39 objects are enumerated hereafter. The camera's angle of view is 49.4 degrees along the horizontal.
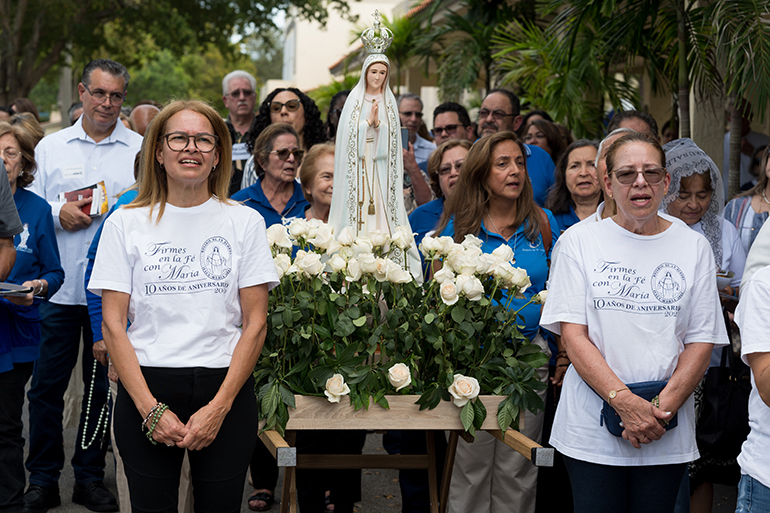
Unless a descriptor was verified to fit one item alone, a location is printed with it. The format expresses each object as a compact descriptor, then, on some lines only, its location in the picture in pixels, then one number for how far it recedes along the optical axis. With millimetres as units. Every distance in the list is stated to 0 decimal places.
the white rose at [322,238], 3766
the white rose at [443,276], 3570
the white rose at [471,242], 3774
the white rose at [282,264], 3602
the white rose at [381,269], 3555
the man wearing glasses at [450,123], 7059
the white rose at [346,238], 3799
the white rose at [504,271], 3615
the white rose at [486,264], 3637
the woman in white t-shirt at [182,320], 2922
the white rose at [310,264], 3533
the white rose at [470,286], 3490
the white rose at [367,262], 3531
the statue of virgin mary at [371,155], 4156
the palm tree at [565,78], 7605
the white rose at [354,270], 3566
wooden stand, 3416
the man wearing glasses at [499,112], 6801
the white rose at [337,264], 3615
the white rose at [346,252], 3750
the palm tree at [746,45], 5559
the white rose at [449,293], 3490
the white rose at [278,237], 3797
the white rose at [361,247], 3678
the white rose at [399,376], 3385
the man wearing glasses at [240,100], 7344
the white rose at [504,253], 3697
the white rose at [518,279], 3631
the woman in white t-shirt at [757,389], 2584
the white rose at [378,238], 3752
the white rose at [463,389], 3387
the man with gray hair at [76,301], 4969
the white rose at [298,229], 3789
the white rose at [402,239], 3754
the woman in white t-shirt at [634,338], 3086
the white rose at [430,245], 3736
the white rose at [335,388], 3348
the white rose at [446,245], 3746
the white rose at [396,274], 3555
